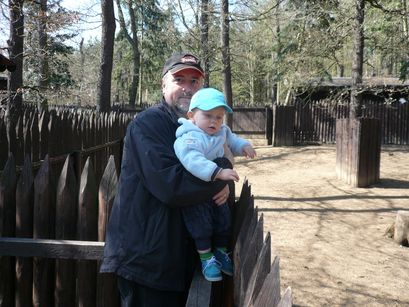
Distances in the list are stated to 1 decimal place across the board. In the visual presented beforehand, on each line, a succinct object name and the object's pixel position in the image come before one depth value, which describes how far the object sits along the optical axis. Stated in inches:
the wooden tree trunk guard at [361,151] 385.1
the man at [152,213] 71.2
